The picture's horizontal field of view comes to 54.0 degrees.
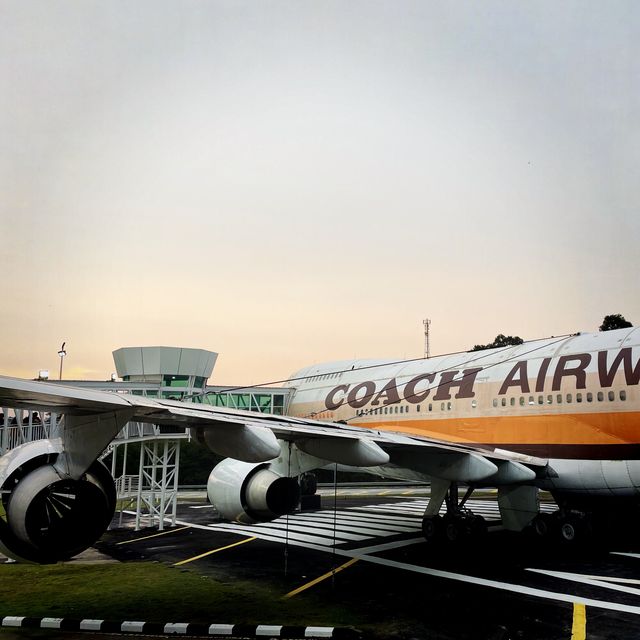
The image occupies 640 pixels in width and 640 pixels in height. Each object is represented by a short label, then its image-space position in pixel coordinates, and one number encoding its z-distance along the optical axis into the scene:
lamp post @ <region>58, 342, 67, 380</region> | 48.88
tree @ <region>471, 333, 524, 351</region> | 67.56
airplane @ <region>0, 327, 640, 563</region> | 9.27
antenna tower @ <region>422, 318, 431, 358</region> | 83.31
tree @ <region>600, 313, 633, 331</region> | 59.91
